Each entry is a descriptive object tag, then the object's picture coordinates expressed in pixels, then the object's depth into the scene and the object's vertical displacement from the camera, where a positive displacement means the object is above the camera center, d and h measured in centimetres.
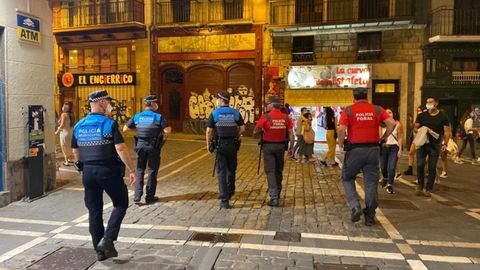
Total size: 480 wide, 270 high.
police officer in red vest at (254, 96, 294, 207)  719 -62
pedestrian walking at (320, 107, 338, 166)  1216 -89
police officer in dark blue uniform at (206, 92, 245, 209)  706 -54
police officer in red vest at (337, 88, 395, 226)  605 -55
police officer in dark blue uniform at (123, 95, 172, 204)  717 -57
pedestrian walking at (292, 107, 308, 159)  1293 -84
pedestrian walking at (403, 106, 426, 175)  1048 -143
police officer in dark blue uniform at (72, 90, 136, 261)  461 -67
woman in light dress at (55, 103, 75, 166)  1126 -66
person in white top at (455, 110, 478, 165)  1393 -100
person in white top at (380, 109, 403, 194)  866 -94
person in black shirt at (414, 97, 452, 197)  792 -67
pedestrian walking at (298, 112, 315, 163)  1271 -96
